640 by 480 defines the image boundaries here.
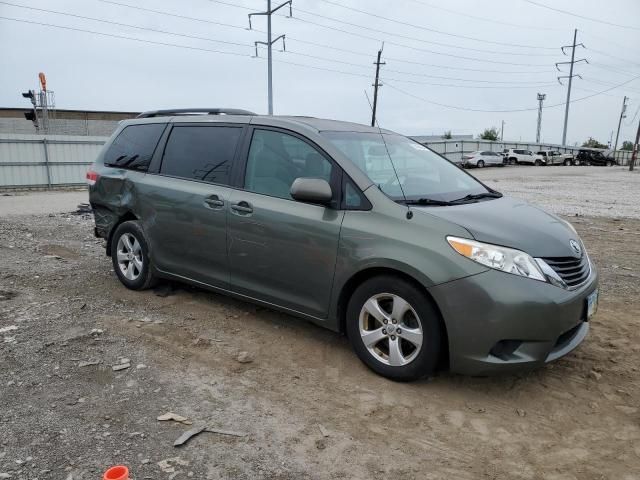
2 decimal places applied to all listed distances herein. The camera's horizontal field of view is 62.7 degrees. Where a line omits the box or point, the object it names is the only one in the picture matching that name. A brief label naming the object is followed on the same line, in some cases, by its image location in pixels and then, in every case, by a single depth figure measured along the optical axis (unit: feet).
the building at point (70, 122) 130.59
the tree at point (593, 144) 298.76
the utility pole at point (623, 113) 280.72
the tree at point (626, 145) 321.11
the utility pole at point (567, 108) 207.81
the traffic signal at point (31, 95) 70.84
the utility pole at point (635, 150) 129.32
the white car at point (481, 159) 139.95
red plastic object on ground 7.39
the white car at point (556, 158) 166.61
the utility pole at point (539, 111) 241.88
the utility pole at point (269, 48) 96.07
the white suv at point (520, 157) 156.87
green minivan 10.51
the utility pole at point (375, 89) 142.63
